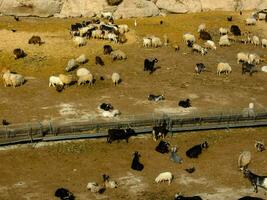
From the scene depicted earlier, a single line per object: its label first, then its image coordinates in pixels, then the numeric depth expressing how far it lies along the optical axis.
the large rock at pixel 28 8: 65.19
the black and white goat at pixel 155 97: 42.94
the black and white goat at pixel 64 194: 30.34
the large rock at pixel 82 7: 66.12
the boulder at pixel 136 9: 65.31
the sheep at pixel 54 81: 44.56
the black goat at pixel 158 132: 37.47
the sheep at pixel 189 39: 55.11
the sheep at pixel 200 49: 53.28
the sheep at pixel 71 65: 47.69
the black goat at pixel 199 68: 48.97
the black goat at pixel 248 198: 30.35
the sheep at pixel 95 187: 31.17
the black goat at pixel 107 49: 51.34
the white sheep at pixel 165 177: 32.38
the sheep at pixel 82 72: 45.96
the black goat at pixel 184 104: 41.91
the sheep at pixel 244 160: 34.09
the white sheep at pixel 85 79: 44.97
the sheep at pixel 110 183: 31.78
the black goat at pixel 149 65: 48.53
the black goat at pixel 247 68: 49.47
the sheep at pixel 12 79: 44.69
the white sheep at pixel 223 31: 58.94
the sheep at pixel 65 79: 44.81
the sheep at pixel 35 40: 53.19
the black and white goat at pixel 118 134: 36.81
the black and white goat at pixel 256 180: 31.67
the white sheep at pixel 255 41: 56.91
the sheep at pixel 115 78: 45.71
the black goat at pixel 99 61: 49.28
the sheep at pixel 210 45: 55.02
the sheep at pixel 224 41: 55.88
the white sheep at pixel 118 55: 50.34
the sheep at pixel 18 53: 49.91
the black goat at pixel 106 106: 40.54
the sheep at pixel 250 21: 62.47
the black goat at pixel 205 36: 57.06
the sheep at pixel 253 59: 51.75
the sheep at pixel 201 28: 59.22
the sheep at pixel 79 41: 53.09
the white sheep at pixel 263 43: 56.44
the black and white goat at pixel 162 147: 35.78
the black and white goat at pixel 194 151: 35.38
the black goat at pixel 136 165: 33.88
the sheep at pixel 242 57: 51.84
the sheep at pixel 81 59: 49.19
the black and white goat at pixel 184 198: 30.19
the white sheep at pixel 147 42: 54.09
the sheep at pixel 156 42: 54.32
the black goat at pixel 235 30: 59.00
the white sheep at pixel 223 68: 49.03
